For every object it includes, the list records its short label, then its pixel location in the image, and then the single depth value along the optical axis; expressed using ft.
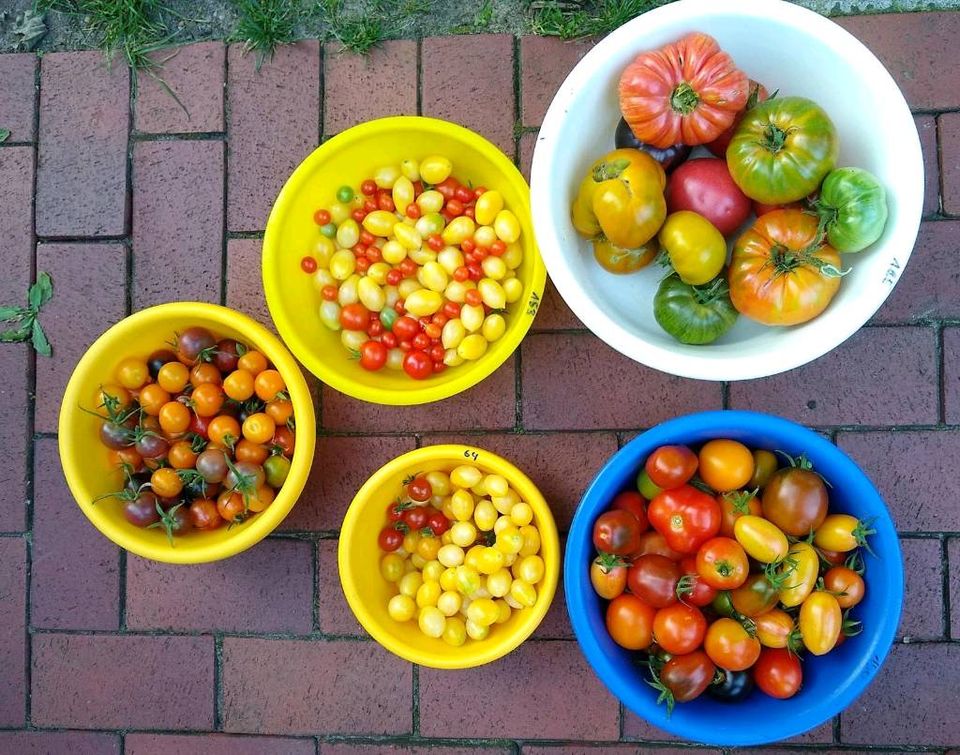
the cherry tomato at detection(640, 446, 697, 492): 3.82
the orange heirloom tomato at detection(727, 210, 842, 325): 3.52
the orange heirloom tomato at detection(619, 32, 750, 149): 3.51
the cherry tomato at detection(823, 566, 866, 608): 3.83
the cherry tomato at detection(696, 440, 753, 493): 3.88
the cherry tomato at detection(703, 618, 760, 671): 3.80
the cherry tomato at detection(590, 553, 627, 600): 3.91
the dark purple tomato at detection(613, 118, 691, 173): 3.80
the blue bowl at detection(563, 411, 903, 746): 3.76
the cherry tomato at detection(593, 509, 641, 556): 3.89
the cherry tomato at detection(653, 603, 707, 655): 3.81
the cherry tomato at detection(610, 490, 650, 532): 4.13
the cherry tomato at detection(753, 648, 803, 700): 3.85
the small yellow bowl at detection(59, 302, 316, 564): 4.22
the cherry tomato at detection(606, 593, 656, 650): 3.90
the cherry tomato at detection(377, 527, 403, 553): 4.51
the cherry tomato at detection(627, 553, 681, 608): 3.88
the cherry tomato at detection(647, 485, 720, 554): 3.84
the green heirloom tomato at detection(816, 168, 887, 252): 3.40
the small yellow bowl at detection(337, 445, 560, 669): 4.23
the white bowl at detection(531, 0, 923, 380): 3.48
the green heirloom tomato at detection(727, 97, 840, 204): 3.47
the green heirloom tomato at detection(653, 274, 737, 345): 3.75
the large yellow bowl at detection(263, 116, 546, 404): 4.23
